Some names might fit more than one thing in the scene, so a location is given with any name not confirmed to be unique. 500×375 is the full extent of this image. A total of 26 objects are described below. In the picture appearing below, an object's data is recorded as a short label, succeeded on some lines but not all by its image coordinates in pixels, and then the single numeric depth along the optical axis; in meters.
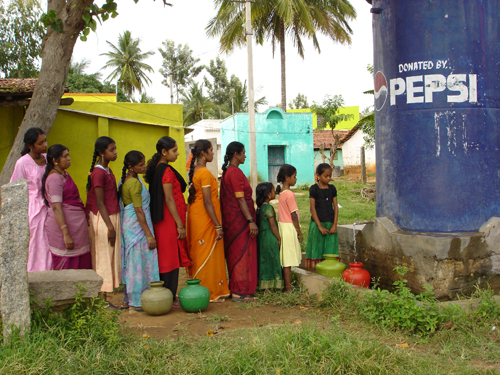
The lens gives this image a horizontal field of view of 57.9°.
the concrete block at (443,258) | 4.10
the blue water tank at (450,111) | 4.36
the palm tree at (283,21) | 20.23
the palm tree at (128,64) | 34.12
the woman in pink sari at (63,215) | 4.09
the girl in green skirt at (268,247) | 5.06
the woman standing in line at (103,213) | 4.48
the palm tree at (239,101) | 32.41
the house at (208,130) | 28.98
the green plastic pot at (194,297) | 4.40
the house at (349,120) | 36.06
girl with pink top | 5.08
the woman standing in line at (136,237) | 4.52
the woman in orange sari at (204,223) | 4.81
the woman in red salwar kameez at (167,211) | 4.64
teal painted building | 23.20
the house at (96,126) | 8.41
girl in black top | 5.38
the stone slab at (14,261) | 2.87
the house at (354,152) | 28.50
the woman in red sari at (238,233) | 4.95
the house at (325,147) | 29.76
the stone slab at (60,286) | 3.07
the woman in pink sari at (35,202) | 4.14
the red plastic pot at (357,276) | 4.54
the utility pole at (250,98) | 14.38
